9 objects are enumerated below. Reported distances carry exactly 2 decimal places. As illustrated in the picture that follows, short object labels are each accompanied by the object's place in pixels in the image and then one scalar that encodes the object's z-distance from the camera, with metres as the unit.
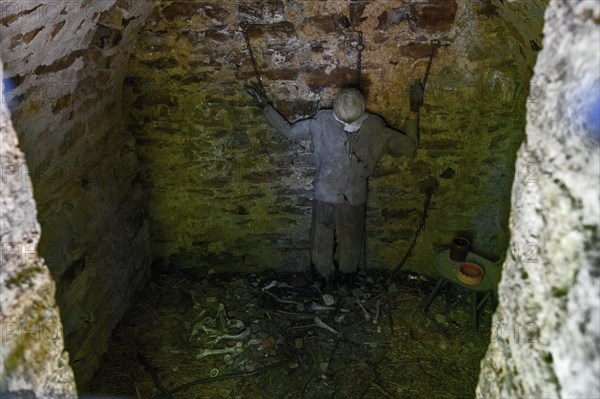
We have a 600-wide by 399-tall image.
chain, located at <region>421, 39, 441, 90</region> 3.45
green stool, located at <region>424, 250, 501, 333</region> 3.61
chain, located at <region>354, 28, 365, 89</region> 3.44
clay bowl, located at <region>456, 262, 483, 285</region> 3.59
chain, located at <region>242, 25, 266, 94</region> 3.44
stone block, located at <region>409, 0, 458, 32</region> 3.30
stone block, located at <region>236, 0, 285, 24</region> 3.34
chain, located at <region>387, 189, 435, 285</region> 4.02
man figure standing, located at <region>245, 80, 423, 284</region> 3.51
